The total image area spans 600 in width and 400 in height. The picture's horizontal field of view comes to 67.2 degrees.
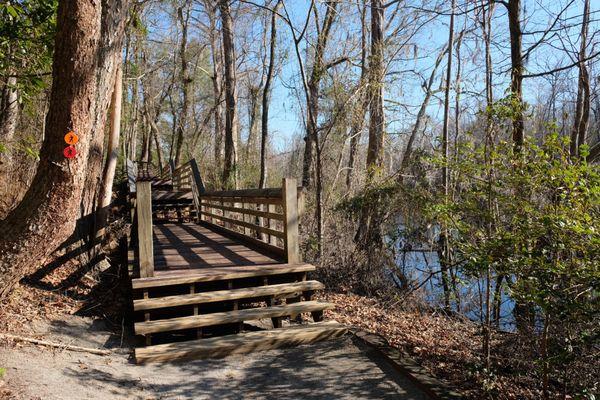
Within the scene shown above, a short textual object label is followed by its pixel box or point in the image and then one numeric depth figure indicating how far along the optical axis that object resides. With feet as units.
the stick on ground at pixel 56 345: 15.08
